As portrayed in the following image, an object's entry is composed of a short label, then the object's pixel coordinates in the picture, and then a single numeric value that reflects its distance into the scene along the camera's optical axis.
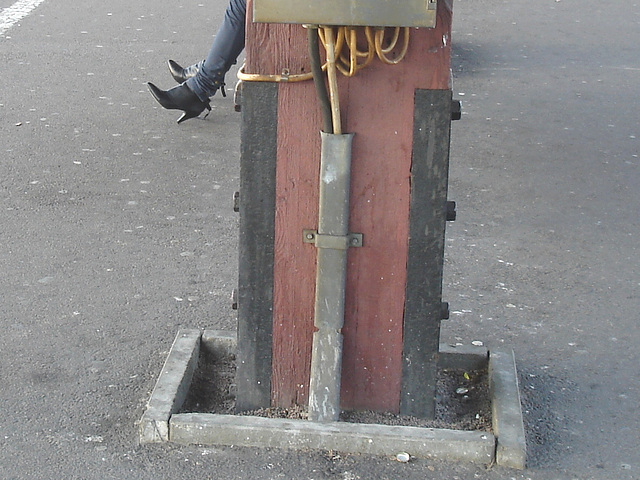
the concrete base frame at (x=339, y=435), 3.07
